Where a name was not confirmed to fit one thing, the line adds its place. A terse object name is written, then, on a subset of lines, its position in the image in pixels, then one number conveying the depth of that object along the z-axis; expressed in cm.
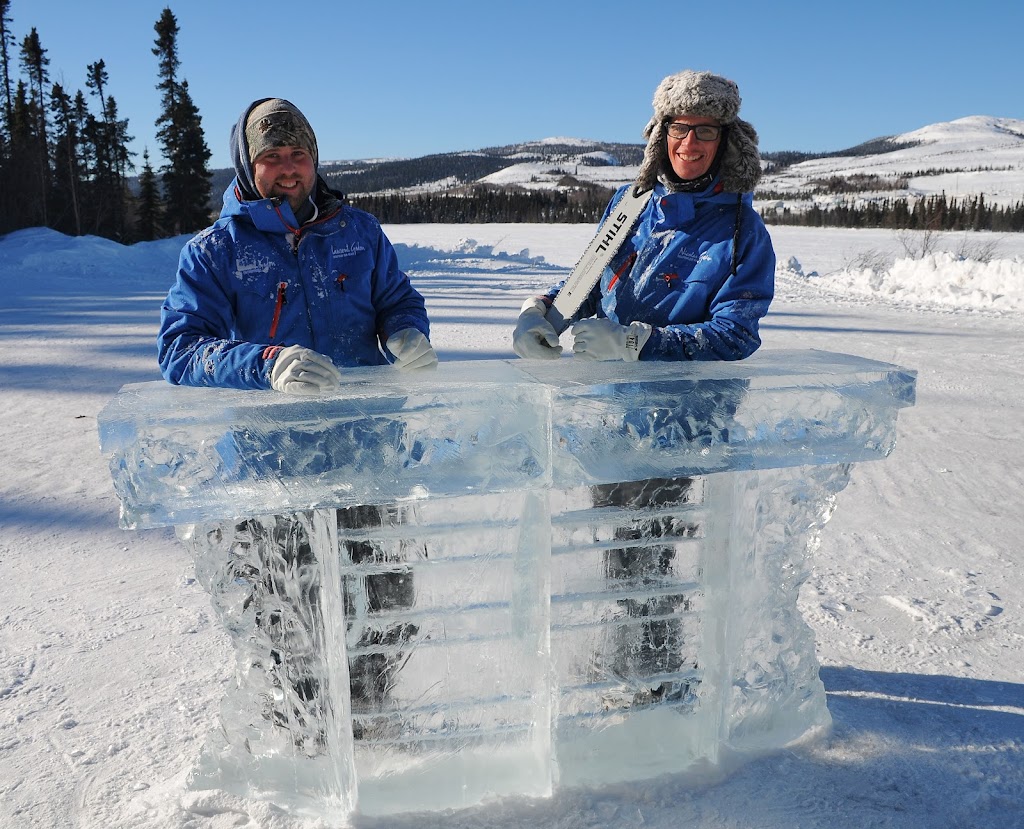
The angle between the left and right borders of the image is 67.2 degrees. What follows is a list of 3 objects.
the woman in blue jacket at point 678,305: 190
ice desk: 158
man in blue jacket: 187
